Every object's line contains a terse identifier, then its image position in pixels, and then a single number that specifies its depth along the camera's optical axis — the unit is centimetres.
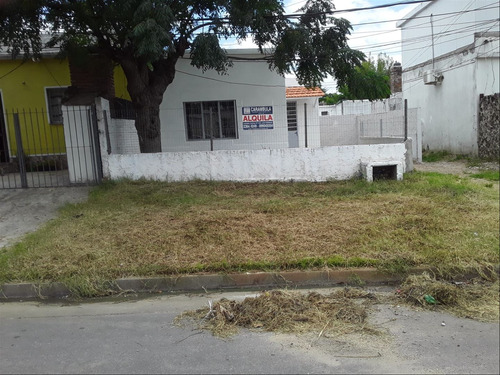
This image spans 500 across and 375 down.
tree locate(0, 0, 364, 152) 800
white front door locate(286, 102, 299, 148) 1477
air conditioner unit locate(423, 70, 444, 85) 1550
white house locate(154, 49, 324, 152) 1366
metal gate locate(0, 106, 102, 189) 985
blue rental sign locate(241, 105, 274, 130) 1385
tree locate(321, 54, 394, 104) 1098
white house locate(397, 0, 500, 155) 1152
